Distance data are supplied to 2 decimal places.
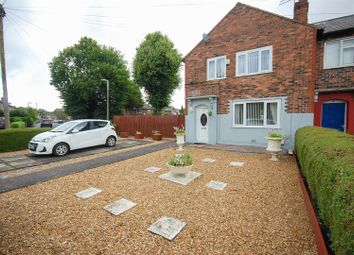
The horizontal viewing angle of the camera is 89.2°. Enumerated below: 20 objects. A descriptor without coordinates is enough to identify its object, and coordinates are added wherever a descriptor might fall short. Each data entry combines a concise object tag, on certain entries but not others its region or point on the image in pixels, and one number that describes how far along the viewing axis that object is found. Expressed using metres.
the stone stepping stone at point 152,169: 5.89
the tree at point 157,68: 19.83
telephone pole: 10.98
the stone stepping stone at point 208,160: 7.07
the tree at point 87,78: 23.70
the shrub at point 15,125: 24.34
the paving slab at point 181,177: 4.90
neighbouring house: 8.45
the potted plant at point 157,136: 13.04
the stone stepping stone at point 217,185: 4.52
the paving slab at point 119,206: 3.42
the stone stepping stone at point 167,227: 2.71
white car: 8.10
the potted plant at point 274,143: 6.98
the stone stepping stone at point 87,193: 4.13
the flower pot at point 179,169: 4.93
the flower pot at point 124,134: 15.32
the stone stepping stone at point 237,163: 6.56
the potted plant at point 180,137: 9.38
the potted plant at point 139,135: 14.42
